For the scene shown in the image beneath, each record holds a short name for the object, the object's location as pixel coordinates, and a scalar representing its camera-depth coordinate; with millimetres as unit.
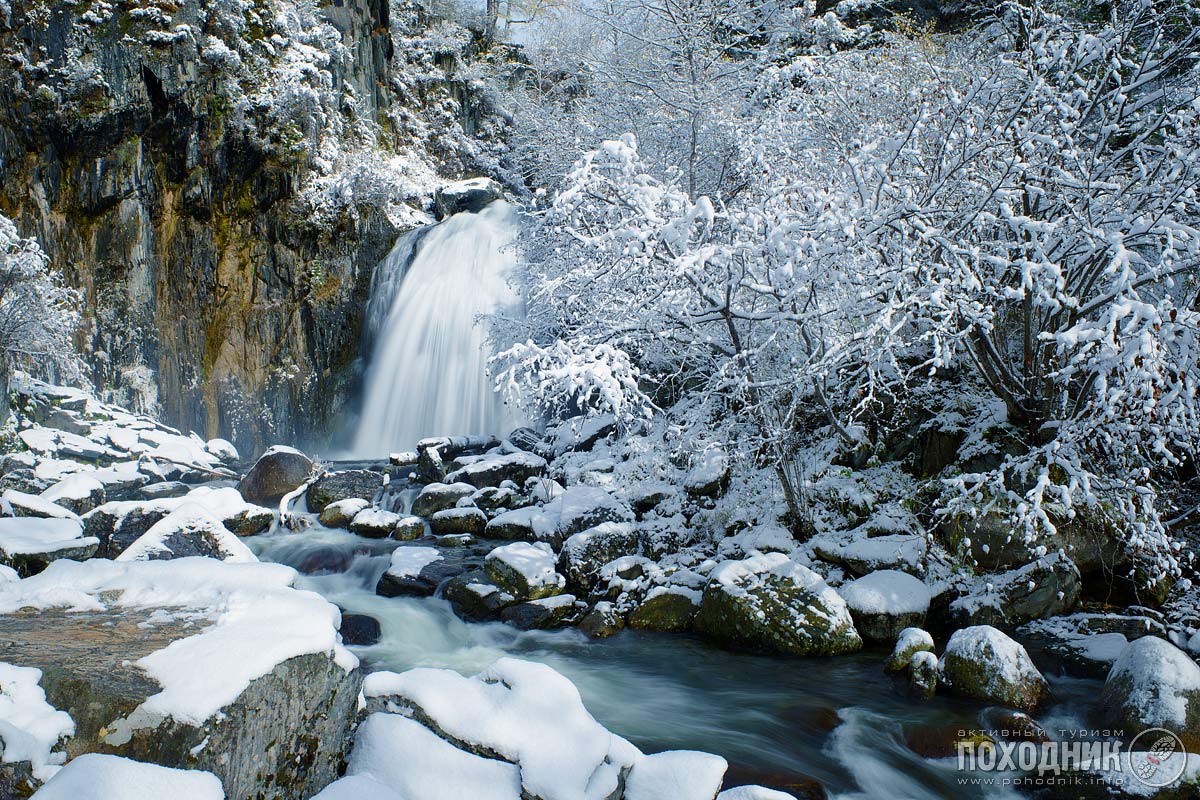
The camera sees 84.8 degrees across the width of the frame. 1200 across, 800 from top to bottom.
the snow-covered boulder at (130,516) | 7012
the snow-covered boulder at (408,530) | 8461
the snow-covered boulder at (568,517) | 7719
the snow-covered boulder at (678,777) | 2963
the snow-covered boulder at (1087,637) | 5125
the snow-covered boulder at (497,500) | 9336
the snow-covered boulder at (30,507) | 7328
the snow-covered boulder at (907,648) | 5113
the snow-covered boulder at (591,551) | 6930
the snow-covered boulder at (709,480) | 8031
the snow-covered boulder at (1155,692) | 3873
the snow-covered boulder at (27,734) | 2133
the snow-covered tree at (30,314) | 11062
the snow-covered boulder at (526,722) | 2834
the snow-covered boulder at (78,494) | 8281
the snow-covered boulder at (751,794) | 3064
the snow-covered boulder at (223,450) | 13594
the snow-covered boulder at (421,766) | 2697
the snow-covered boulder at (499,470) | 9984
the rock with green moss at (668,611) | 6301
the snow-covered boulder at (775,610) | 5574
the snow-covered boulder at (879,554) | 6211
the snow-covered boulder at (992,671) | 4582
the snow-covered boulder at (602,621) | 6238
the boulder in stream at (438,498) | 9289
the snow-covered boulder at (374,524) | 8492
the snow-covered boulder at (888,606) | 5707
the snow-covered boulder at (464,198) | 18203
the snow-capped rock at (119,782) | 1949
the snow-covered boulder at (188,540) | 5749
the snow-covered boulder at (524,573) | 6672
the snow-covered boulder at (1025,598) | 5793
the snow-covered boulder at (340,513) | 8852
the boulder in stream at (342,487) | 9632
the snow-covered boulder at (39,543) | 5750
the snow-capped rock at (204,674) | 2309
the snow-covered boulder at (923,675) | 4836
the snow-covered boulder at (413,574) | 7008
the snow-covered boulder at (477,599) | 6492
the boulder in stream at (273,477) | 10070
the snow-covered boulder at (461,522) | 8727
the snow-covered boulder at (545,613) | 6324
